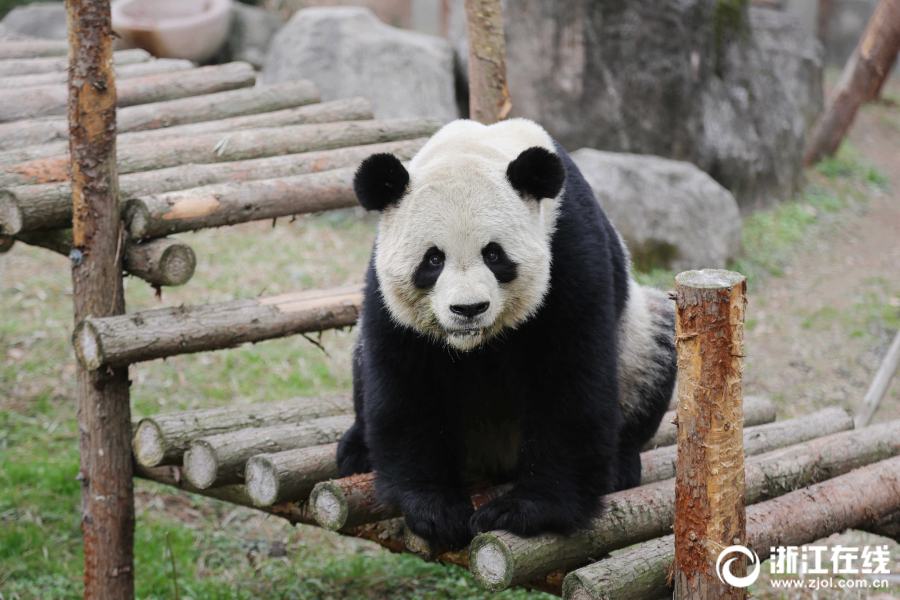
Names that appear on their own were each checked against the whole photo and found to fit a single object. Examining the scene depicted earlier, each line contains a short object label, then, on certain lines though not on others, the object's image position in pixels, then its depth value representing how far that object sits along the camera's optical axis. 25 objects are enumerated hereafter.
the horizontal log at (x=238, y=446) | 6.84
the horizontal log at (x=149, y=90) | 9.43
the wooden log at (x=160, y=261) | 7.25
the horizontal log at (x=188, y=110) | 8.71
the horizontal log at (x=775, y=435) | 6.88
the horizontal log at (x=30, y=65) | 10.87
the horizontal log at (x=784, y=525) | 5.06
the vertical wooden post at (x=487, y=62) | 9.36
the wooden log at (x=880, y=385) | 10.20
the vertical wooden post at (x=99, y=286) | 7.04
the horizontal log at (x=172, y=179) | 7.11
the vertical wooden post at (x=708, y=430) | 4.48
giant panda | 5.23
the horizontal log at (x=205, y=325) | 7.06
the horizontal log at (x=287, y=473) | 6.41
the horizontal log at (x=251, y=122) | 8.09
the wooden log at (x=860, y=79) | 19.50
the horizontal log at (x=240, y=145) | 7.65
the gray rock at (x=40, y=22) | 21.25
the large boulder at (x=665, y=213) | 15.78
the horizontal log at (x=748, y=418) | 8.11
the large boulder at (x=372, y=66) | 18.66
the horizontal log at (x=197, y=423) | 7.18
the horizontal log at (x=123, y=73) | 10.17
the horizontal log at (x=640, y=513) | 5.16
